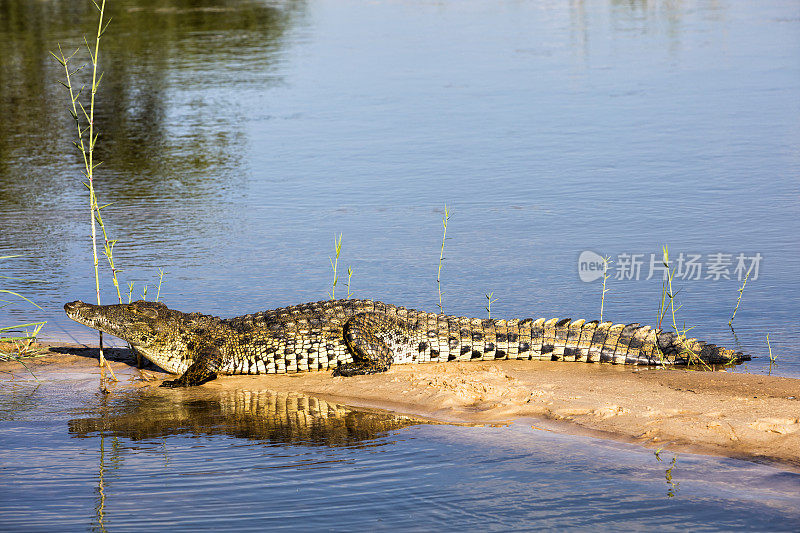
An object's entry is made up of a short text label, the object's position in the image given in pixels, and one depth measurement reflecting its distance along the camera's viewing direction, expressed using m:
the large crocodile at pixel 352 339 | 15.86
